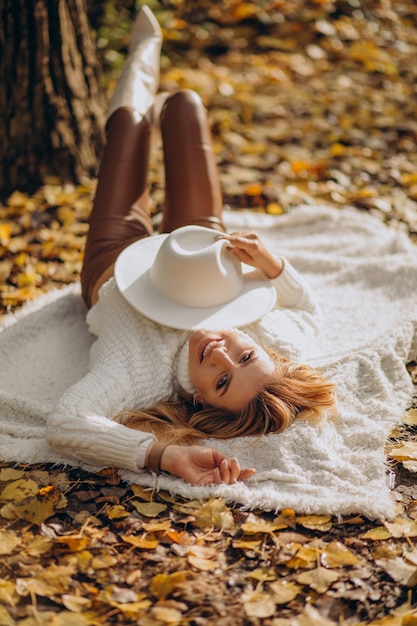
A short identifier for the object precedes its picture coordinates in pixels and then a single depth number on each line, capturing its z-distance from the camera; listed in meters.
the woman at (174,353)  2.63
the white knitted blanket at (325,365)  2.61
